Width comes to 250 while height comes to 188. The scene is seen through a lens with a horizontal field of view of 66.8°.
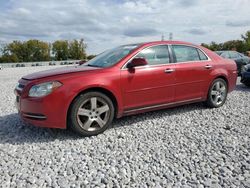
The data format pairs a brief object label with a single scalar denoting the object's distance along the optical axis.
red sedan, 2.94
